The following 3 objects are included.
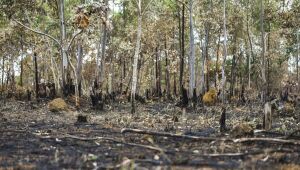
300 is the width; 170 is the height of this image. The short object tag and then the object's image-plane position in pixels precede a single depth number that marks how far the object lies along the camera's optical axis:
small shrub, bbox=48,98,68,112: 15.74
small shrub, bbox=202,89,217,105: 22.37
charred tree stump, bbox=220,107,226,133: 9.90
